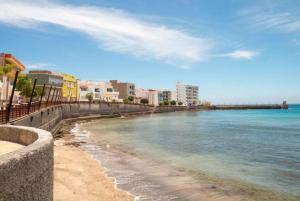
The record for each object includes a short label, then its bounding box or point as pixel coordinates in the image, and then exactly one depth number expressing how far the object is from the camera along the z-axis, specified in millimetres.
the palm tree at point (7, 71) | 39602
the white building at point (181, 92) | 148860
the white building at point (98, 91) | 84528
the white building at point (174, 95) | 142602
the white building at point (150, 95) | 120993
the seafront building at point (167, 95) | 140506
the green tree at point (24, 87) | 45013
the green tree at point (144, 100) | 114527
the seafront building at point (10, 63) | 40344
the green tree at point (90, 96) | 81238
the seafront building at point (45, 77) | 62587
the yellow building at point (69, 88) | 73245
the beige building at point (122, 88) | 106667
